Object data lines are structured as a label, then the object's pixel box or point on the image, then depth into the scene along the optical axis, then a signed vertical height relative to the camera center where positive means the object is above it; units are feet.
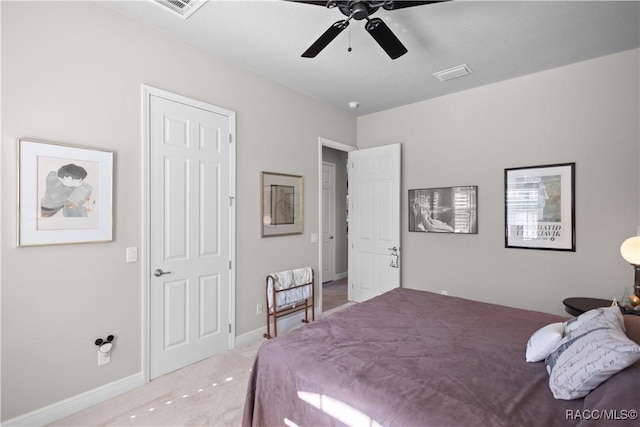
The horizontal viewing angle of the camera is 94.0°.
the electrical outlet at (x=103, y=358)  7.40 -3.57
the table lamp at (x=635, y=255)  7.79 -1.08
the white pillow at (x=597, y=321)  4.39 -1.66
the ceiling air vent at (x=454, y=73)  10.41 +5.11
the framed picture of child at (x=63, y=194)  6.35 +0.49
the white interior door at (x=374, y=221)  14.07 -0.32
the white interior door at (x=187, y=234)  8.44 -0.60
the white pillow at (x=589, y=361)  3.59 -1.88
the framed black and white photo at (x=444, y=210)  12.35 +0.19
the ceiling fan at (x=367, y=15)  5.89 +4.08
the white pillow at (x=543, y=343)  4.75 -2.10
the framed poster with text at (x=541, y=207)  10.32 +0.25
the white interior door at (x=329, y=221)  20.76 -0.46
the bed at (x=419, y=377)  3.61 -2.43
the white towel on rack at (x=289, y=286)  11.18 -2.74
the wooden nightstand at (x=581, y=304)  8.39 -2.66
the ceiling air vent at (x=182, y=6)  7.26 +5.20
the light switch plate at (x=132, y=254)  7.91 -1.05
